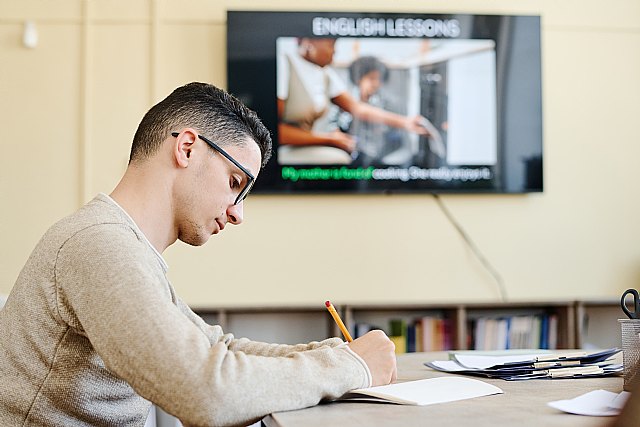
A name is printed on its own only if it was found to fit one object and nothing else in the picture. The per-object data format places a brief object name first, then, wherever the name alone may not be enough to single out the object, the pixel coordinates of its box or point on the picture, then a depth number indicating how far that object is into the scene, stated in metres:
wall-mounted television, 3.56
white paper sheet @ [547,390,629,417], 1.35
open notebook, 1.44
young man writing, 1.35
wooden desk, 1.31
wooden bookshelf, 3.41
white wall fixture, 3.52
